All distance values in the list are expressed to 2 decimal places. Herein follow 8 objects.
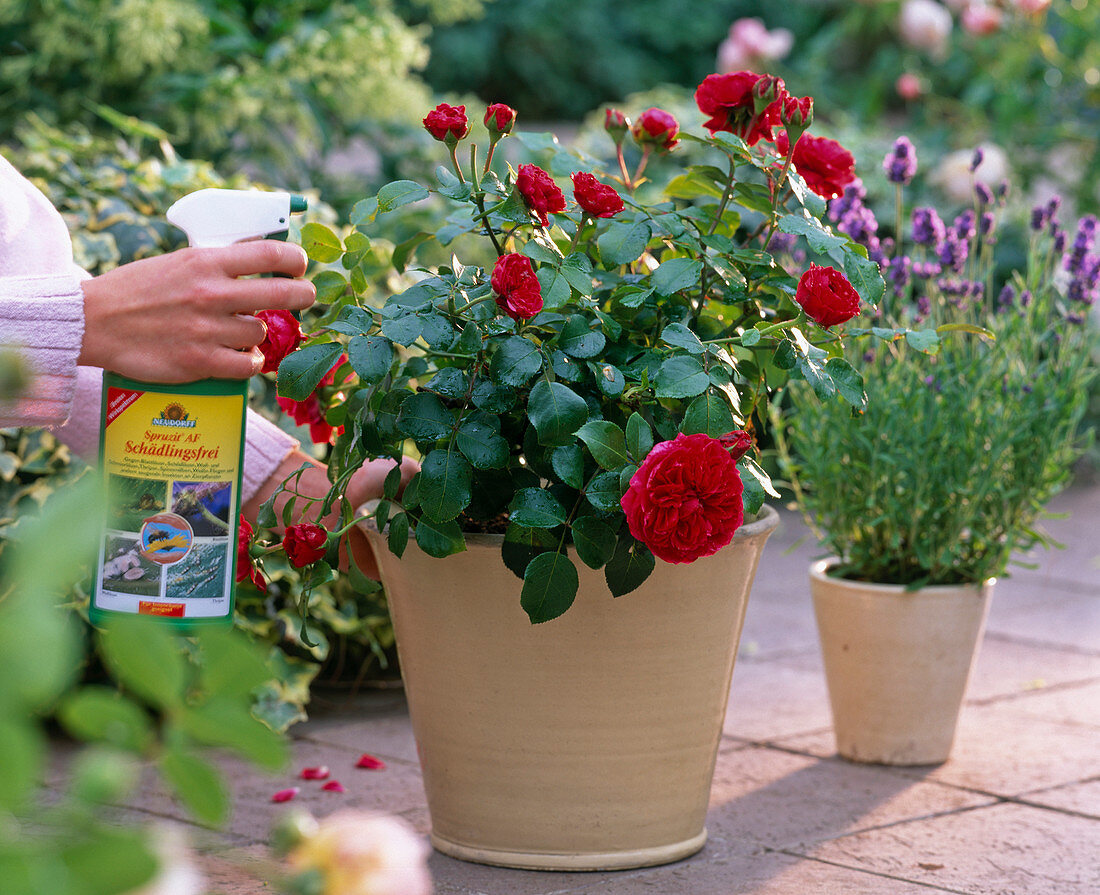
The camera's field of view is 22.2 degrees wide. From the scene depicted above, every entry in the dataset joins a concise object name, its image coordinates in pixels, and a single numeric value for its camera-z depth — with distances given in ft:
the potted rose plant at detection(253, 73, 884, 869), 5.75
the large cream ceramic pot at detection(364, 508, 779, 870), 6.00
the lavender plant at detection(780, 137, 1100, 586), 6.86
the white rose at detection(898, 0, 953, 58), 20.07
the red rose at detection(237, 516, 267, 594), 6.07
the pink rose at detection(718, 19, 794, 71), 21.21
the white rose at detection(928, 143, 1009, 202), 16.30
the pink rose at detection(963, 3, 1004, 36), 18.81
